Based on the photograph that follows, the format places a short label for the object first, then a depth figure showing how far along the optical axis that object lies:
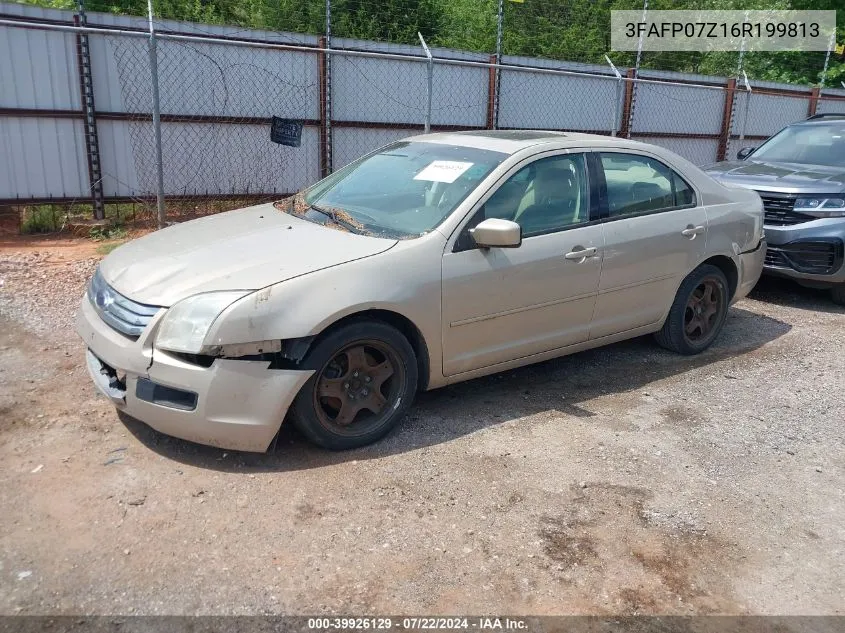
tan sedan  3.47
